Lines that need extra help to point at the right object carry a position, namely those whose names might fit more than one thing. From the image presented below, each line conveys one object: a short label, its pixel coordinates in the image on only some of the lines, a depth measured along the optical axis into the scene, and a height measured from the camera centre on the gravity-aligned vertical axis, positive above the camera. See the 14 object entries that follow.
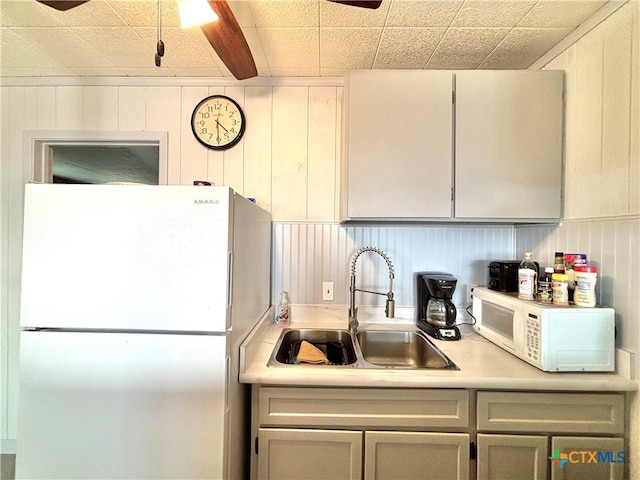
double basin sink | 1.38 -0.58
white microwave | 0.97 -0.36
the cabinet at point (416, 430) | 0.96 -0.71
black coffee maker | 1.34 -0.35
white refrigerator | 0.81 -0.29
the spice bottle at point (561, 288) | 1.03 -0.17
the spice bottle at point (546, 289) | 1.09 -0.19
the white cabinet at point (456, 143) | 1.22 +0.48
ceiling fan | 0.82 +0.78
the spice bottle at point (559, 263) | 1.08 -0.08
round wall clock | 1.58 +0.74
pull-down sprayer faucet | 1.37 -0.31
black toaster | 1.31 -0.16
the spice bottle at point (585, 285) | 0.99 -0.16
